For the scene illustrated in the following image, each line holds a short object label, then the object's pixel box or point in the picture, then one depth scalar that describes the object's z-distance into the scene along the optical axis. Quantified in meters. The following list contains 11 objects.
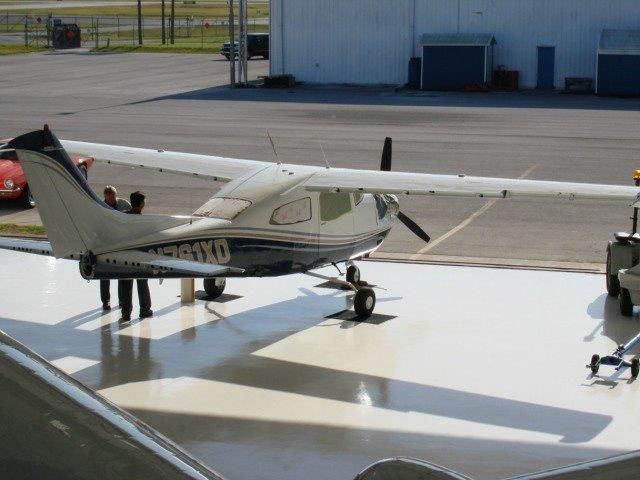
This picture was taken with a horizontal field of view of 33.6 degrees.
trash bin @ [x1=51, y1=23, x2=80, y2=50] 83.81
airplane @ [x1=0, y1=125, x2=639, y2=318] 13.56
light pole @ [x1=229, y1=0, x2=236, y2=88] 54.74
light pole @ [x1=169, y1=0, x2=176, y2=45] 88.24
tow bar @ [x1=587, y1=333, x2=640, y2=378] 13.46
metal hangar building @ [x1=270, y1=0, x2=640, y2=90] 55.12
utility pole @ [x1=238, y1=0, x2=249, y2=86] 54.08
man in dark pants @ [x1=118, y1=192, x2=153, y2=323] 15.89
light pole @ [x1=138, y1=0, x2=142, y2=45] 84.25
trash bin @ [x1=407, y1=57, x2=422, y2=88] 57.56
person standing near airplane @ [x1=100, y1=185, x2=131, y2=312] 16.45
